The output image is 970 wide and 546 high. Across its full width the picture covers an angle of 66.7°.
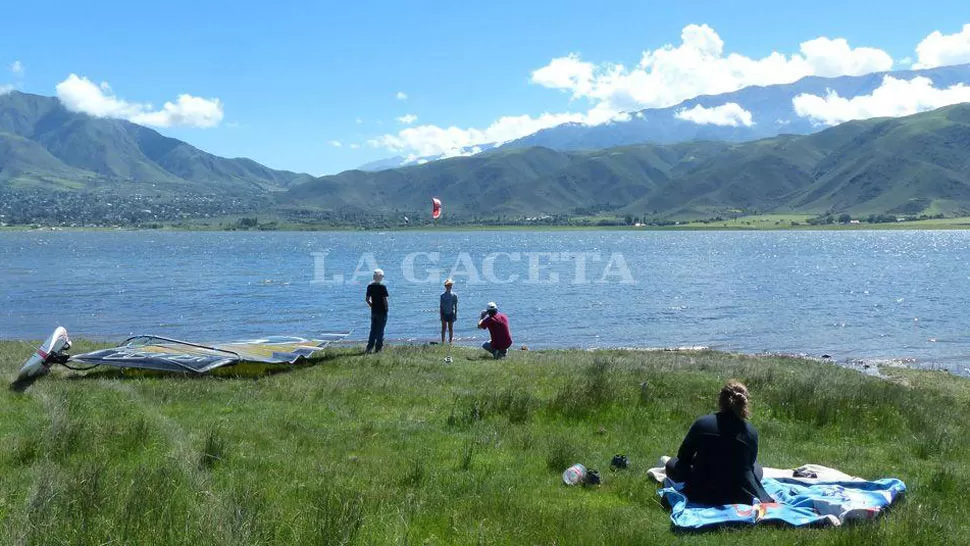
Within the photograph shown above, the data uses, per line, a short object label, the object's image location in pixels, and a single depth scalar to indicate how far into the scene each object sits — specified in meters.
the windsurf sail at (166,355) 16.08
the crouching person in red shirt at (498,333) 22.16
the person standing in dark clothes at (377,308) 21.17
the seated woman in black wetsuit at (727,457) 8.75
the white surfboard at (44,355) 15.47
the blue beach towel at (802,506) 8.21
